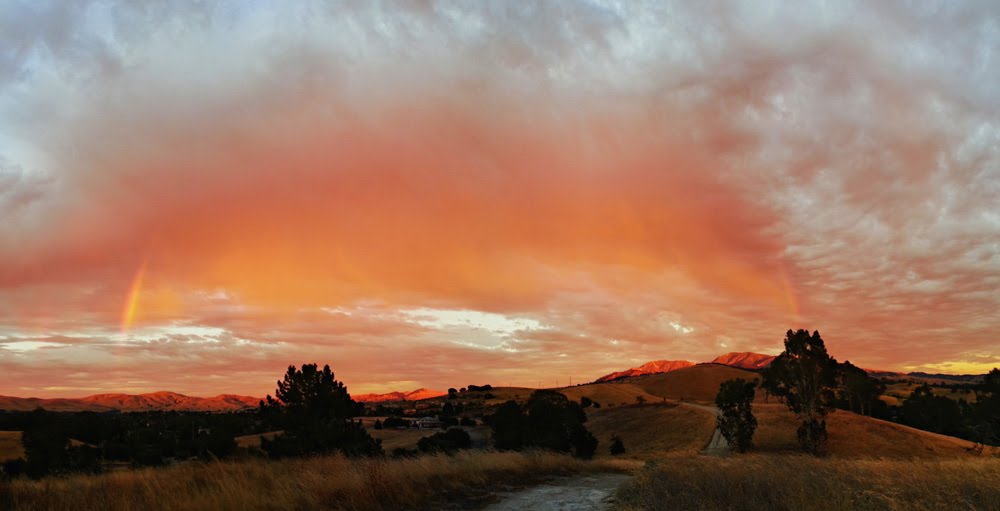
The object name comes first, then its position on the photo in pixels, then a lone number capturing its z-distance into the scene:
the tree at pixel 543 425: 44.30
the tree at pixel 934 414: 83.25
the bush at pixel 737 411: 53.66
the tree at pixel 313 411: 31.36
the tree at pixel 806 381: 50.62
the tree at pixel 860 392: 90.62
